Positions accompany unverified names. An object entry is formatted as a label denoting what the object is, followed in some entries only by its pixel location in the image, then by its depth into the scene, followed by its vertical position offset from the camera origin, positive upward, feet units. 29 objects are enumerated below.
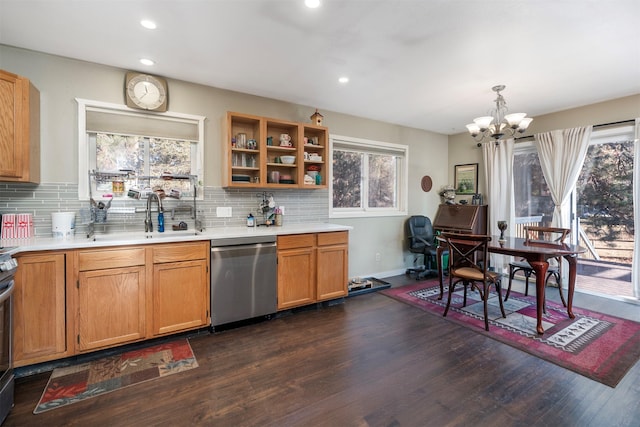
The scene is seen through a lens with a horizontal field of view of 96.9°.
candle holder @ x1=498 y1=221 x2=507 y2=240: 10.87 -0.54
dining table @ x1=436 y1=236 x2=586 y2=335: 8.86 -1.31
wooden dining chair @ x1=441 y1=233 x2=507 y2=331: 9.35 -1.88
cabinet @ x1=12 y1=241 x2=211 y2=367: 6.89 -2.33
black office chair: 15.17 -1.69
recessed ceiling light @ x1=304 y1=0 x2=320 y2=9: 6.18 +4.59
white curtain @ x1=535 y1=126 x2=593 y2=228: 12.64 +2.37
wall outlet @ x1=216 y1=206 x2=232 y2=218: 10.98 -0.03
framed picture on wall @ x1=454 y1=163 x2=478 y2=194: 16.94 +2.06
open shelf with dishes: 10.66 +2.35
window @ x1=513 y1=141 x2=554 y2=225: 14.26 +1.21
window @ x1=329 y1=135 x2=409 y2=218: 14.52 +1.85
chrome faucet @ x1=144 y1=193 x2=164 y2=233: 9.46 -0.10
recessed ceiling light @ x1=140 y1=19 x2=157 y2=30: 6.92 +4.64
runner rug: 6.20 -4.01
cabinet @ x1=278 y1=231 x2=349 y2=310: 10.37 -2.18
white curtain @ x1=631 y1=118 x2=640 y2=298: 11.23 -0.11
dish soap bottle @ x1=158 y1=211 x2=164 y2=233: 9.61 -0.34
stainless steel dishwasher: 9.04 -2.23
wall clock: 9.27 +3.99
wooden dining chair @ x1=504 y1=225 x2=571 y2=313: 10.87 -1.66
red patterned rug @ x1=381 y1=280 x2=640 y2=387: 7.39 -3.84
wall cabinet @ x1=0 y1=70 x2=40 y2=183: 7.22 +2.17
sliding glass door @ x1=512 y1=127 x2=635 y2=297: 11.94 -0.08
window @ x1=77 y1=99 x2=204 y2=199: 8.92 +2.24
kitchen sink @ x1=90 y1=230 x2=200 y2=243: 8.11 -0.77
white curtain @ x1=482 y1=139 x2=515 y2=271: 15.11 +1.43
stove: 5.47 -2.45
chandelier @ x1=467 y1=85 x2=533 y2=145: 9.87 +3.23
